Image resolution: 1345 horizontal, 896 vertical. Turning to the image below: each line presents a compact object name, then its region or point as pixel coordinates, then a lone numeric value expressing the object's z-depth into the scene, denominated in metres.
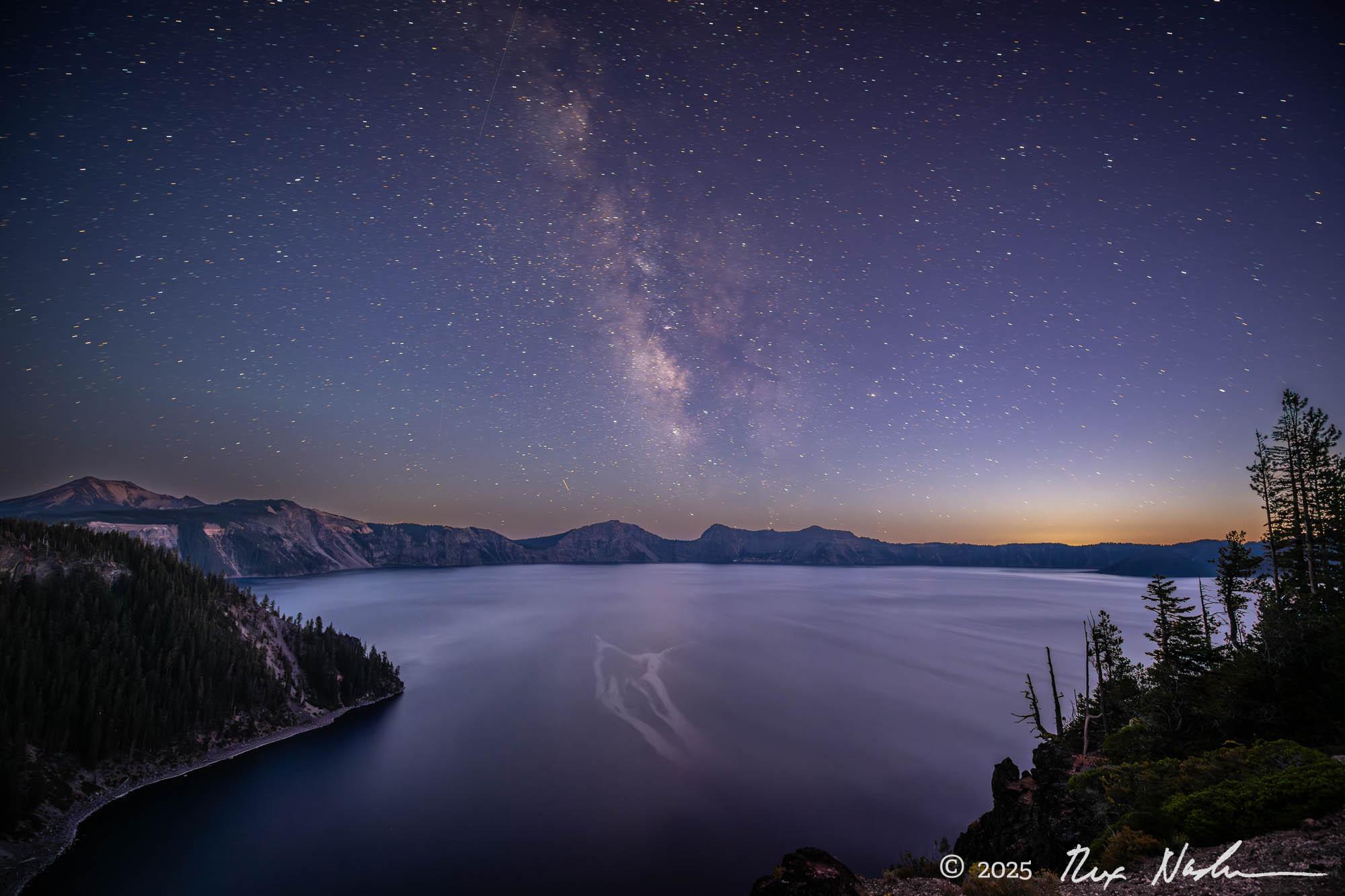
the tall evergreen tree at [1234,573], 39.09
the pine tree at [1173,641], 28.25
